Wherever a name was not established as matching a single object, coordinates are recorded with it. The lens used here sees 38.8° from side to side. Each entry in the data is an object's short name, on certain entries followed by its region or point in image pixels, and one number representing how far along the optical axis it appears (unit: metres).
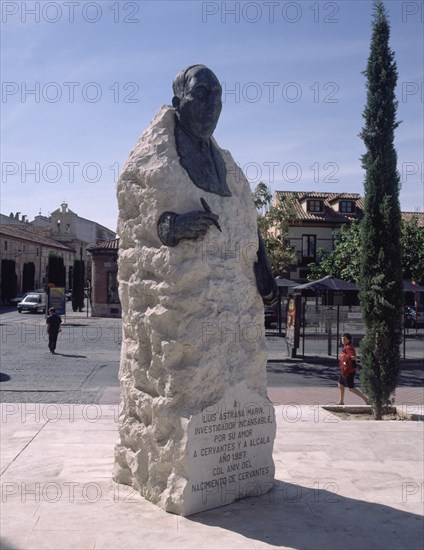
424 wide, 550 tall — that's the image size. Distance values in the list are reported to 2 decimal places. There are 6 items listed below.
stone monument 5.05
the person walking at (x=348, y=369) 10.52
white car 37.62
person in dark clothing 17.62
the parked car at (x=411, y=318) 30.10
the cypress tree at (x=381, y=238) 9.59
